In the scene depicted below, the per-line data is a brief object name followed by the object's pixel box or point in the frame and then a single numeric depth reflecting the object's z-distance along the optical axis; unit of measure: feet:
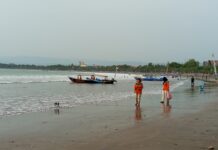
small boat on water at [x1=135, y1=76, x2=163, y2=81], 200.65
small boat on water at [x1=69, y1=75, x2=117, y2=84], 150.48
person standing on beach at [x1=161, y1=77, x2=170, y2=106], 48.84
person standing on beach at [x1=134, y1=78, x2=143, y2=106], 46.41
